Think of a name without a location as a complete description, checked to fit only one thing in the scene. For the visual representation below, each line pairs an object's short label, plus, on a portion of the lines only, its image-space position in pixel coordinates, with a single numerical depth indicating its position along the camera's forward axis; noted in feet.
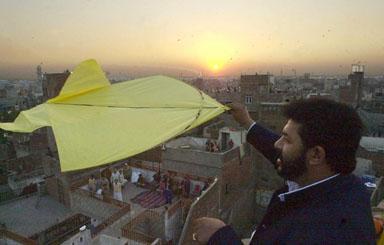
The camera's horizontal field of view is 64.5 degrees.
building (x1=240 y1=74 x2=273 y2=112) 80.28
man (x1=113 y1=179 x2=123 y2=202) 38.55
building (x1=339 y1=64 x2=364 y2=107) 118.93
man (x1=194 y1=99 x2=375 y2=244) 5.05
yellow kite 7.74
